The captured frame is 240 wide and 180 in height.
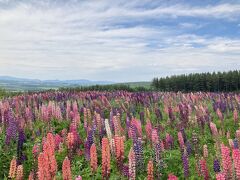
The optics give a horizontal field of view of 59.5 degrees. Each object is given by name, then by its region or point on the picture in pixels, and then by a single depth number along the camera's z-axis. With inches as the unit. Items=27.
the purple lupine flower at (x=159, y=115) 369.6
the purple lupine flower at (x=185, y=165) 192.2
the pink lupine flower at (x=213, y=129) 269.9
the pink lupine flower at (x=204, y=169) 171.0
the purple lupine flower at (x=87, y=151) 220.3
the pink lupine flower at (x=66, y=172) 146.4
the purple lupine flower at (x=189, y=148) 238.5
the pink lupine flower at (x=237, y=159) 133.9
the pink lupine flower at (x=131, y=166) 160.2
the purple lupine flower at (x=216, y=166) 183.4
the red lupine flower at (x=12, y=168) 166.7
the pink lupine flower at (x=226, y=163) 142.3
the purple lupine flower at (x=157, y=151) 204.3
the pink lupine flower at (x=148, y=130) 258.4
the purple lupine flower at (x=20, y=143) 233.6
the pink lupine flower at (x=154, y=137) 203.7
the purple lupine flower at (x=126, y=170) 176.1
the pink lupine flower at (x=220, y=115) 350.0
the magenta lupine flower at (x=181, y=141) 237.6
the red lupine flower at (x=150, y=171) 151.7
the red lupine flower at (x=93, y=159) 163.6
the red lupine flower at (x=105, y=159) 157.7
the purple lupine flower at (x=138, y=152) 206.9
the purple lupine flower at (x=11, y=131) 253.7
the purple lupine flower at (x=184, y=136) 269.0
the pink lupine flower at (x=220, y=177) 125.1
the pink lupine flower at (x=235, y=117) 344.0
